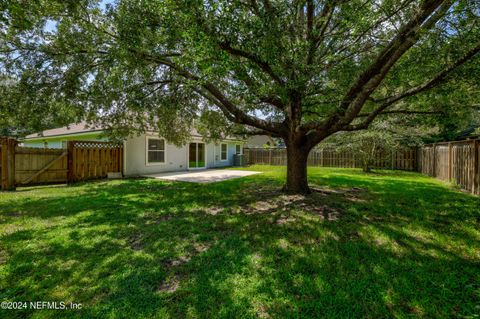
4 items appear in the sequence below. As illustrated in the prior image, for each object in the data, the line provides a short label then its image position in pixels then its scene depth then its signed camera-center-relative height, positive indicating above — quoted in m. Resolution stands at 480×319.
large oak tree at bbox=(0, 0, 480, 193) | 4.21 +2.36
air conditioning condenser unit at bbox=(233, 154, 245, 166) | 19.77 -0.34
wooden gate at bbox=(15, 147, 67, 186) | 8.68 -0.42
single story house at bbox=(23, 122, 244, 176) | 12.30 +0.28
